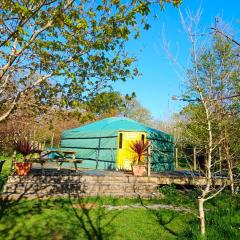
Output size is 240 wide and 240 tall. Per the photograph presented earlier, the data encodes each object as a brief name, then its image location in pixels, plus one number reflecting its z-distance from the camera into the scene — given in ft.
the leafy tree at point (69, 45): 12.00
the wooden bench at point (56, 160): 25.24
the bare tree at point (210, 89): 14.29
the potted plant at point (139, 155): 29.09
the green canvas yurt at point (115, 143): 35.45
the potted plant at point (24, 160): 24.73
